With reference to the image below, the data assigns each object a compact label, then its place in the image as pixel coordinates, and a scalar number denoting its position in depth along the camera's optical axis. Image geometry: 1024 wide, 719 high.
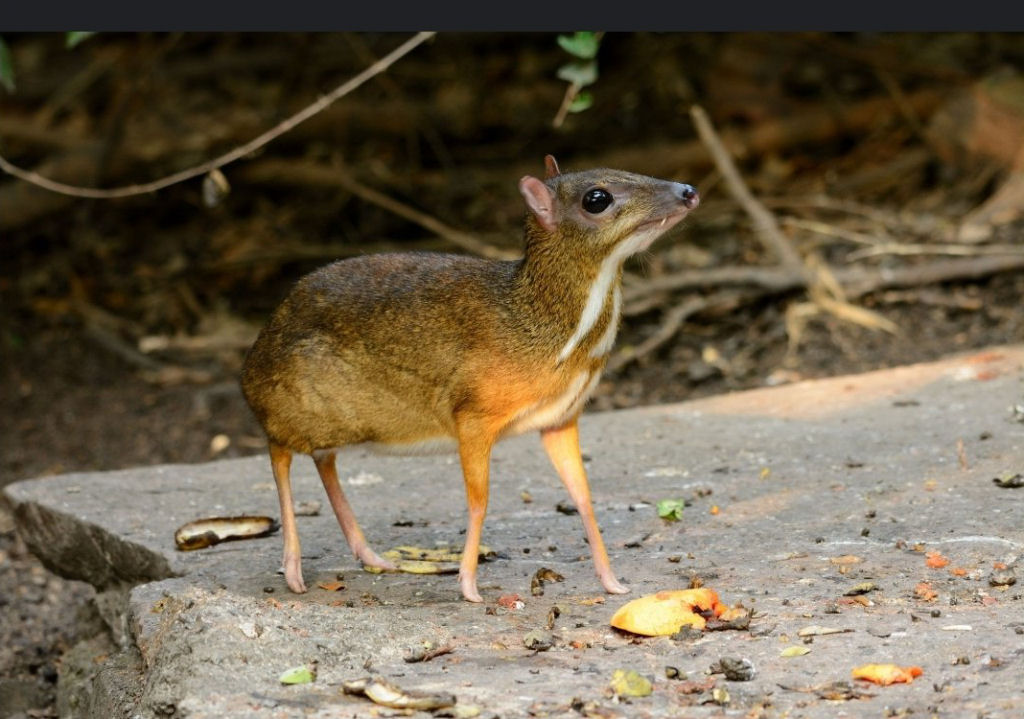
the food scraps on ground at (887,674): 7.44
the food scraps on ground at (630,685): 7.43
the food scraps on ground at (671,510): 11.03
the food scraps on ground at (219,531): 10.94
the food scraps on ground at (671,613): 8.43
